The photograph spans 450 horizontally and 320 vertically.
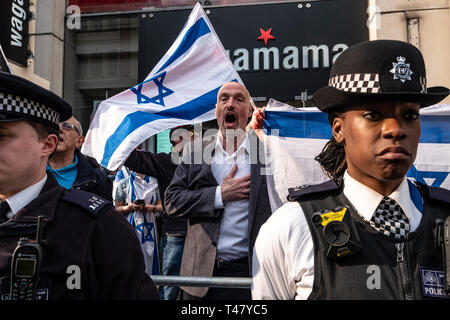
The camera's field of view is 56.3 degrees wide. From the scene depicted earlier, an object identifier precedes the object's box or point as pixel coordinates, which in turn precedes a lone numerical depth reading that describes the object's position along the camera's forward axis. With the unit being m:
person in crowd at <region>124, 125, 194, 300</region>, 4.24
